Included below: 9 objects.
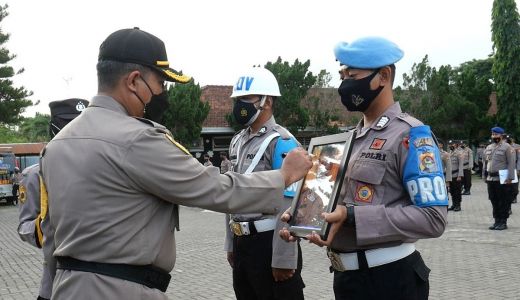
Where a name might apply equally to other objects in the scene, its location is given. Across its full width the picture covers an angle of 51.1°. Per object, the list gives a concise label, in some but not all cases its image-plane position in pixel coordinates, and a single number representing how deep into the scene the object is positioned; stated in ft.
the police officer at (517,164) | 39.32
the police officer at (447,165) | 47.88
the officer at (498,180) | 37.50
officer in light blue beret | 8.25
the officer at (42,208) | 9.39
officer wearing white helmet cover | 12.24
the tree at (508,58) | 113.91
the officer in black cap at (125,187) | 6.96
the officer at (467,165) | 60.24
